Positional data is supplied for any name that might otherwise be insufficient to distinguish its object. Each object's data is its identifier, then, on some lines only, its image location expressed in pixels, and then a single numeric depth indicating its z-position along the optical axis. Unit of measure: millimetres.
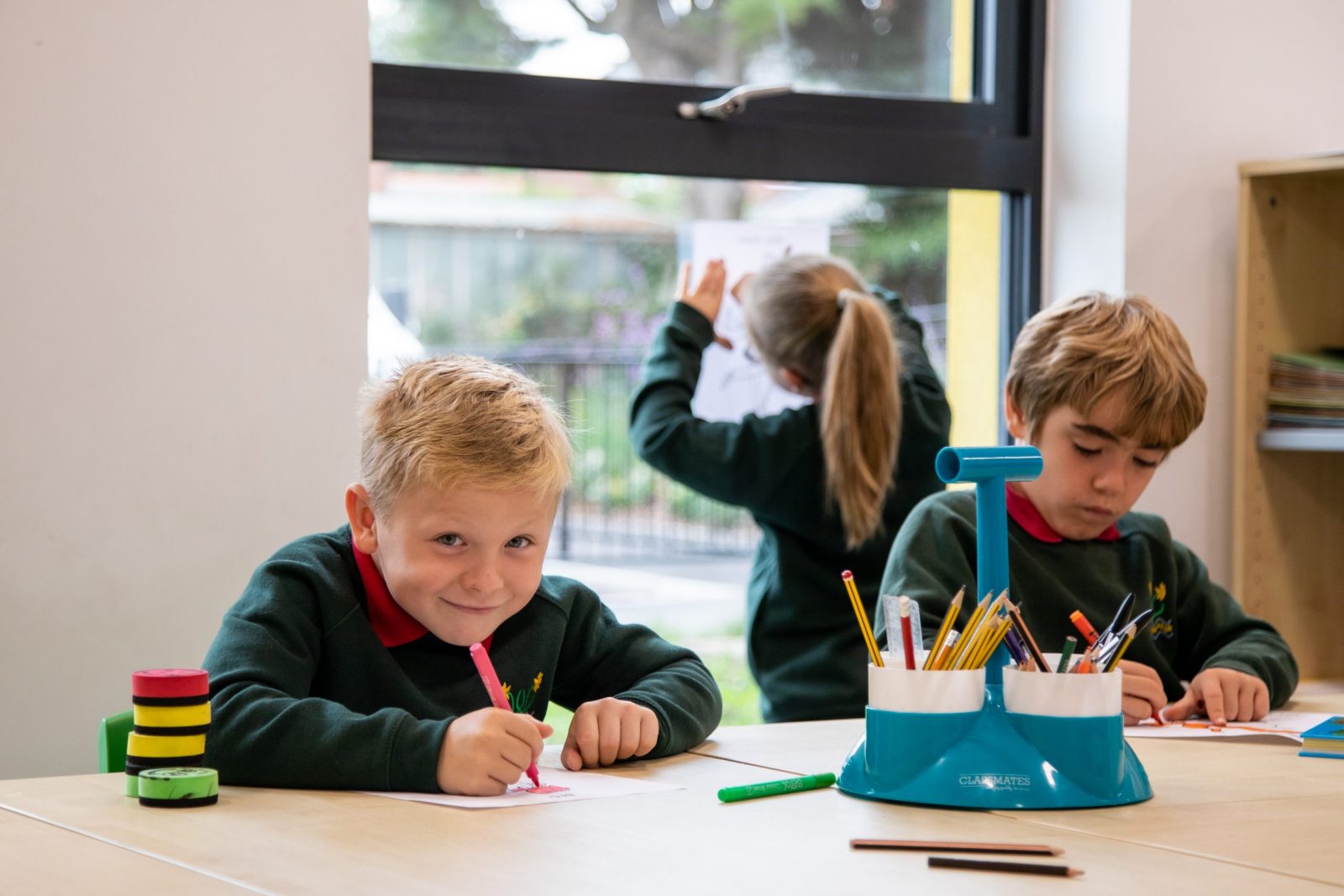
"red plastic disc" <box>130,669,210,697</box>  3432
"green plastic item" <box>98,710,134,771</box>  3751
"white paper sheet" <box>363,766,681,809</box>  3434
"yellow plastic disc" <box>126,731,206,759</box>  3447
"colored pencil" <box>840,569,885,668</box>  3391
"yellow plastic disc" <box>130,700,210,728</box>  3439
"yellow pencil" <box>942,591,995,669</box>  3441
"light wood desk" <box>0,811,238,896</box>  3110
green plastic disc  3397
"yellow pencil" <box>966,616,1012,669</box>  3441
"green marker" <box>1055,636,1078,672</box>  3447
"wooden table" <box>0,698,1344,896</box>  3141
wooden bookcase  5700
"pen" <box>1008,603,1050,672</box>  3437
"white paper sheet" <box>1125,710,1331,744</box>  3886
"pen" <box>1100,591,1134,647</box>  3503
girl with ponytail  4793
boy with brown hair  4162
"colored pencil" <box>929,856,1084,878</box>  3169
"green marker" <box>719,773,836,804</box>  3441
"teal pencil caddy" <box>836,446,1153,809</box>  3415
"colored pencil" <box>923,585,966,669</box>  3439
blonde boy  3501
